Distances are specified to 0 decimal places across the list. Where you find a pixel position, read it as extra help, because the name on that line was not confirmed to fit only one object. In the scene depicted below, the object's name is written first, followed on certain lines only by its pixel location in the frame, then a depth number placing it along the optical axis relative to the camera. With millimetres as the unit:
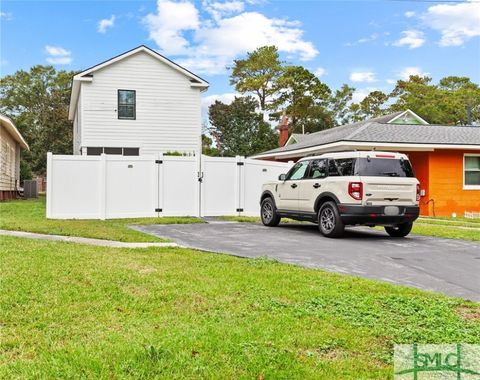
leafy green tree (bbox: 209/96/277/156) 46469
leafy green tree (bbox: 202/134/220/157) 46625
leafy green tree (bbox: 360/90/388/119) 55906
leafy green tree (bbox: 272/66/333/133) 49469
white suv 10445
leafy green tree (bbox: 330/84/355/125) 57375
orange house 19562
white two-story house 21156
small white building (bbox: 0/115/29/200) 23641
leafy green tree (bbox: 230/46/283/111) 51125
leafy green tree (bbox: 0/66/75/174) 43281
